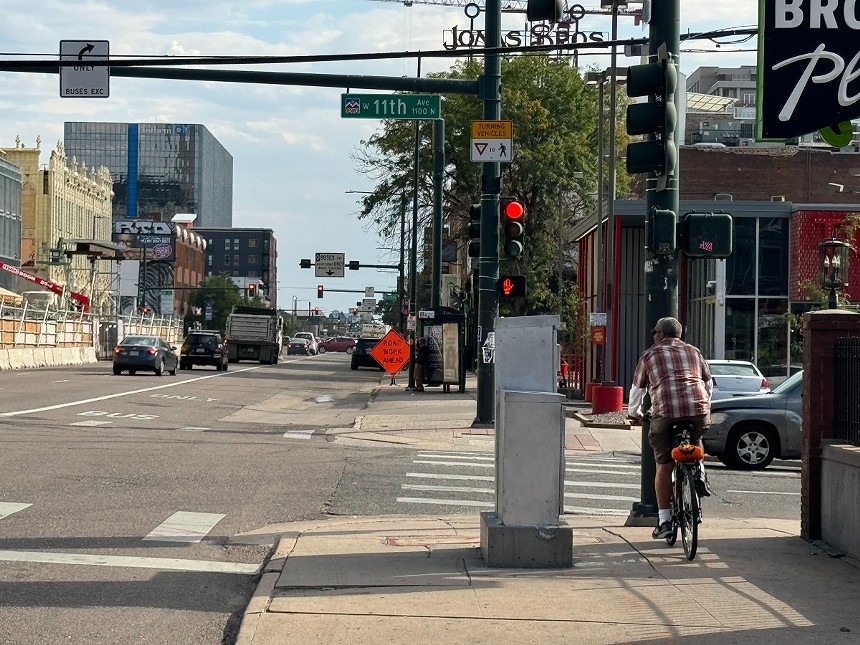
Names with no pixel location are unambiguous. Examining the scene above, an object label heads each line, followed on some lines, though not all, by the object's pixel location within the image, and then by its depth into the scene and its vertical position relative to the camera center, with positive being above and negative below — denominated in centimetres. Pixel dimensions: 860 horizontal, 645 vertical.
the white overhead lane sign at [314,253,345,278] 8294 +274
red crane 7189 +119
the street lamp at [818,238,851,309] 2504 +114
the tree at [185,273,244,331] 15350 +84
